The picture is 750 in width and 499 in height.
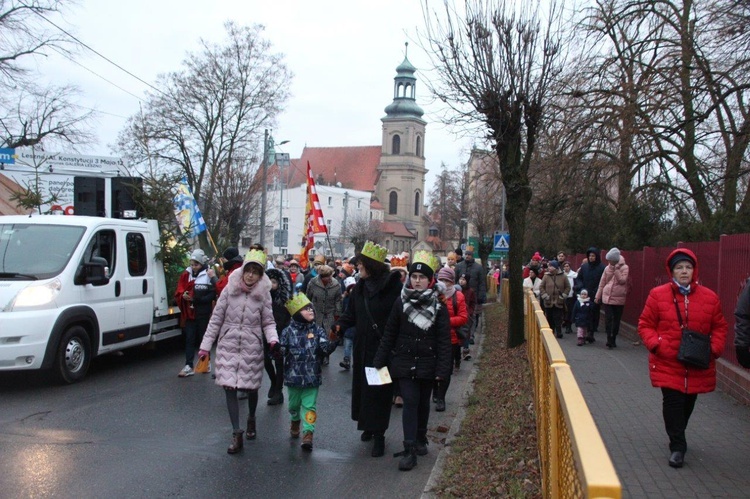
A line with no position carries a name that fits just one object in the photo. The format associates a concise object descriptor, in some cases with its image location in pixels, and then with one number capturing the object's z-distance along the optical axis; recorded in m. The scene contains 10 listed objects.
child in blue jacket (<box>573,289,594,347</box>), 13.98
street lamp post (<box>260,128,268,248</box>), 29.58
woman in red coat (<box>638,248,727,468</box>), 5.78
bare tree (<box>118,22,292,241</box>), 35.97
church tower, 116.56
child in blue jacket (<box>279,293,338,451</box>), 6.80
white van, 8.66
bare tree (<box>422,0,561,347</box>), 12.93
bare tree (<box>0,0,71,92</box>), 25.64
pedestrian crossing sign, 26.47
